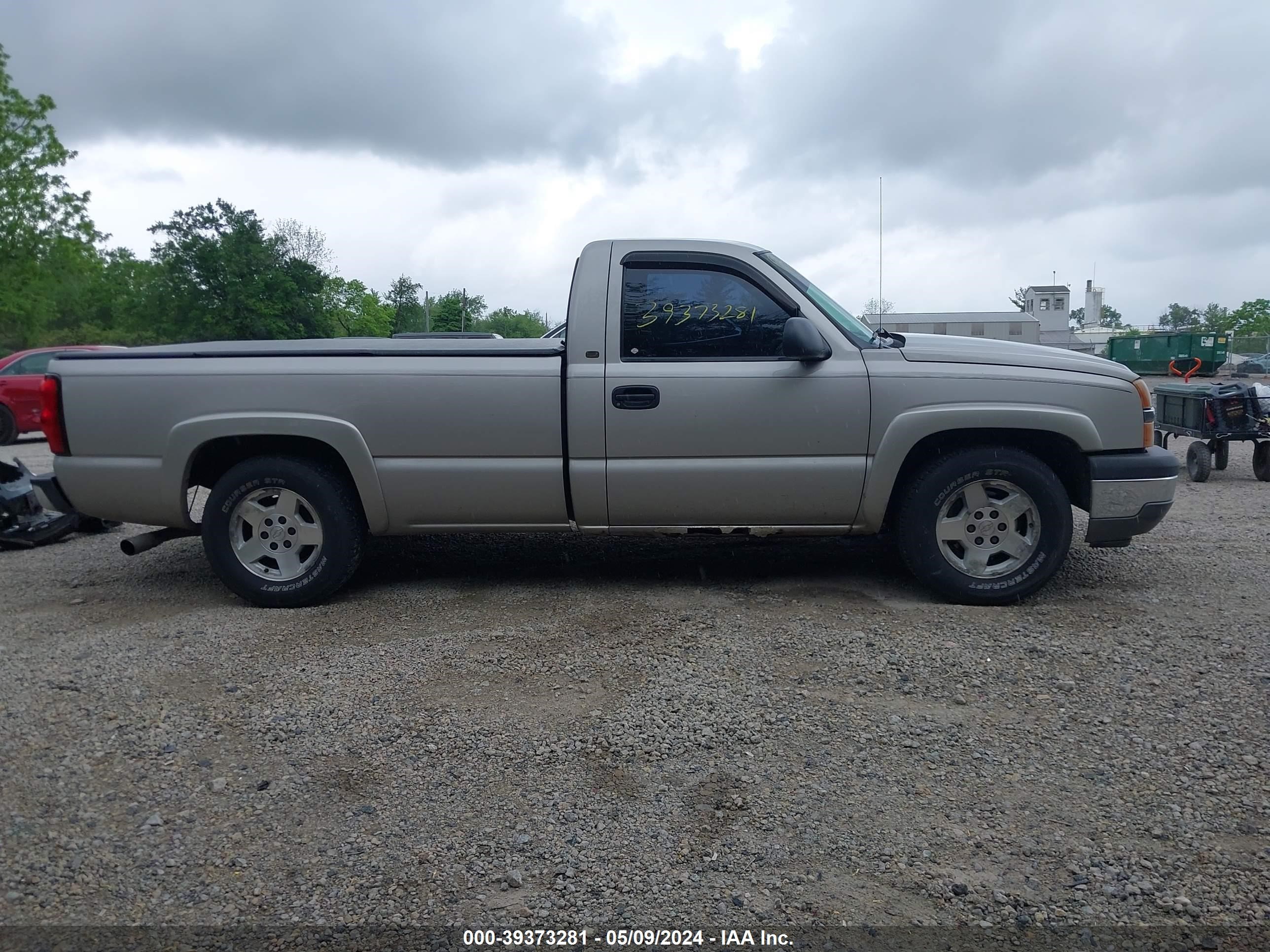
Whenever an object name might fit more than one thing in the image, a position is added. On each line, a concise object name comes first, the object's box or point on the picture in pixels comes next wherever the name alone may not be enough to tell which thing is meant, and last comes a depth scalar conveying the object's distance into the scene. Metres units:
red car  15.26
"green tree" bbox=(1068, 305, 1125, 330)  78.38
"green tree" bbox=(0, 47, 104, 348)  31.67
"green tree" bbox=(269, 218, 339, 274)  37.20
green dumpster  30.88
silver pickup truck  5.03
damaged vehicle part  7.07
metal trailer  9.46
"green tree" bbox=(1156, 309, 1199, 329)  96.25
